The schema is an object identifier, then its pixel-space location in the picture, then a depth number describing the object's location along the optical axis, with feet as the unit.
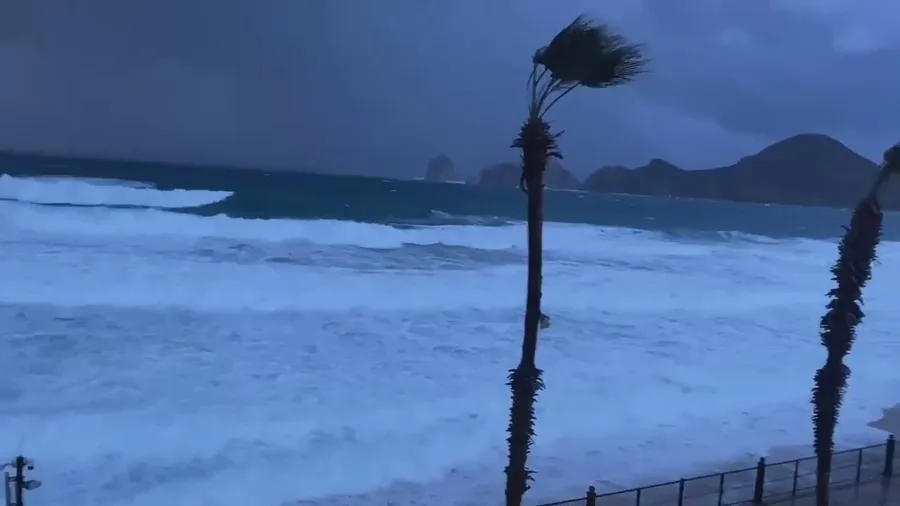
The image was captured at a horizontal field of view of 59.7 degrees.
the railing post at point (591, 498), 28.19
